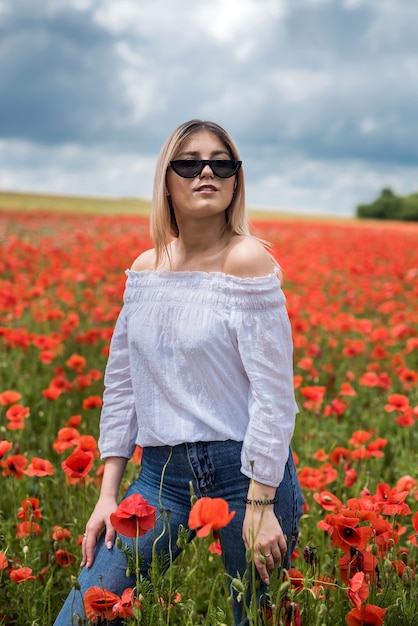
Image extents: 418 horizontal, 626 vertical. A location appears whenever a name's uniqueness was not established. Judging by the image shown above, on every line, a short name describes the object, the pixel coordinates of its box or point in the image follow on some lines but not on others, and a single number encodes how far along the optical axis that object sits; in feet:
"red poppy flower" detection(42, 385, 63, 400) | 12.00
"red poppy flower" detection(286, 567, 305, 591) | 7.11
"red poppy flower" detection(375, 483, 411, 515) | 7.32
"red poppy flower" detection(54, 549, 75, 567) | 8.63
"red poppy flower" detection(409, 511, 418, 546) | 6.53
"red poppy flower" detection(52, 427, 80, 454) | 9.13
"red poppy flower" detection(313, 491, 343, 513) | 8.29
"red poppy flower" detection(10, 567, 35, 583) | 7.59
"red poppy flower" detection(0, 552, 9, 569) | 7.54
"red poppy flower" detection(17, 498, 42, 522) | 8.52
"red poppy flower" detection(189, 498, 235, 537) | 5.12
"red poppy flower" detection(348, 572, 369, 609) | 6.39
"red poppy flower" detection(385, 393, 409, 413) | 11.82
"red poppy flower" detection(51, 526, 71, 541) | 8.99
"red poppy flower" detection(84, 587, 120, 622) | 6.66
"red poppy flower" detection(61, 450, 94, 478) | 7.46
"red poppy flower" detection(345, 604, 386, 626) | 6.53
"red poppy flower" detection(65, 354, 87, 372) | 14.44
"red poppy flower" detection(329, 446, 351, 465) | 10.42
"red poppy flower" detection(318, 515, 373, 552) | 6.46
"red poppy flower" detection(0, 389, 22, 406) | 11.03
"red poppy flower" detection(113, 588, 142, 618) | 6.42
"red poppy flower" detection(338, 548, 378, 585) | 6.70
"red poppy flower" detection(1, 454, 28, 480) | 9.06
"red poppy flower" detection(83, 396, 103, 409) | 12.56
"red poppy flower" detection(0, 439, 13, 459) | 8.56
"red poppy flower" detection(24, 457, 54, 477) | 8.61
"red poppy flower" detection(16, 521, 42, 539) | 8.70
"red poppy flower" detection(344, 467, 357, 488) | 10.09
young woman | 6.81
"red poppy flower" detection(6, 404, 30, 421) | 10.43
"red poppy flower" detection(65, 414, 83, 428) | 11.02
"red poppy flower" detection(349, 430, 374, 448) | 10.89
